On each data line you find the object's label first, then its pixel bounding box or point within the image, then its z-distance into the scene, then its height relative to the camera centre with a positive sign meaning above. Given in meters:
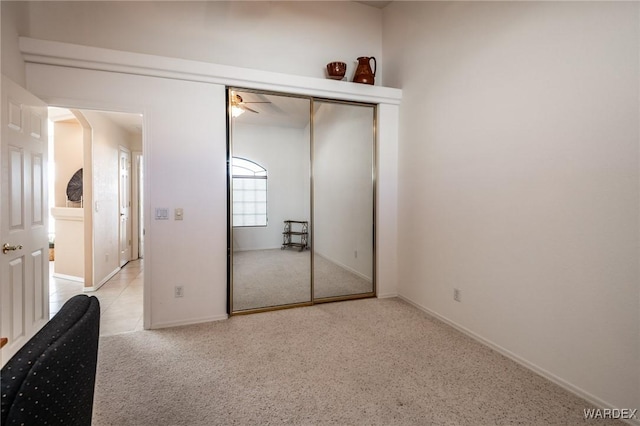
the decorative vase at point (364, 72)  3.51 +1.59
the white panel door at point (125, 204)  5.18 +0.13
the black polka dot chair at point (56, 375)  0.54 -0.32
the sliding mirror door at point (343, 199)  3.55 +0.15
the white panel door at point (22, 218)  2.04 -0.05
